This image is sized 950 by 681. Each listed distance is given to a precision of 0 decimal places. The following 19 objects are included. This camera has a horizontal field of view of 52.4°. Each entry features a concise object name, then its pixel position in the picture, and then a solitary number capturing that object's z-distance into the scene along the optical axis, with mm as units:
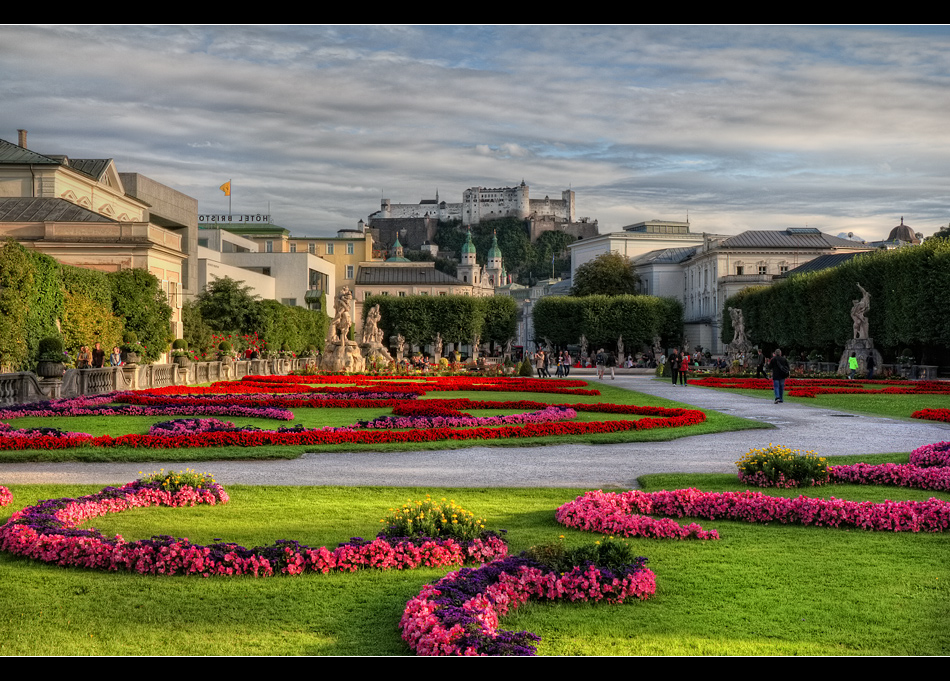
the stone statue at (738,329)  56156
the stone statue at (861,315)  44688
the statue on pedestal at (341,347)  44656
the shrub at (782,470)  11172
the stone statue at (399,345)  59228
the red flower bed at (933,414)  20308
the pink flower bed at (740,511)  8609
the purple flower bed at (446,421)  18422
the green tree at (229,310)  52125
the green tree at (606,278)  101062
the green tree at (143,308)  38156
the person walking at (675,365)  41281
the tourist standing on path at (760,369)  45272
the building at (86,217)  44188
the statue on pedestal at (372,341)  49250
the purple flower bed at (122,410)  20672
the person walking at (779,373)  26688
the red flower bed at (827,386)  30953
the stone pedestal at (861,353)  44031
